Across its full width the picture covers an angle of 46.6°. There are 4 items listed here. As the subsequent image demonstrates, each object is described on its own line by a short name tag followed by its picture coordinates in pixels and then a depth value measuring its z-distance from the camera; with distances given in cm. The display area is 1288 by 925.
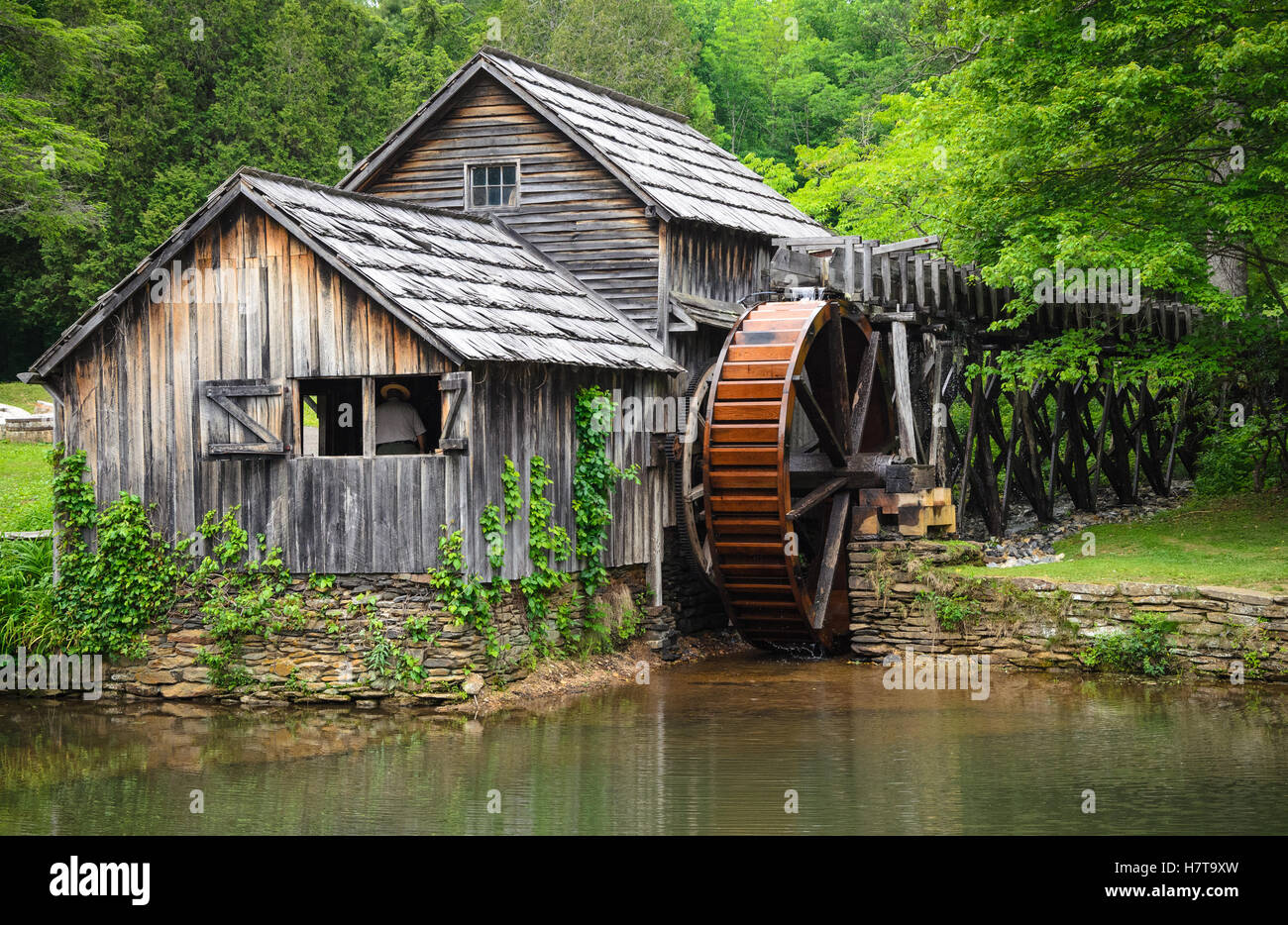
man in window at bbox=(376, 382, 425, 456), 1470
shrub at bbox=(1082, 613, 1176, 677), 1450
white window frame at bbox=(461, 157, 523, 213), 1767
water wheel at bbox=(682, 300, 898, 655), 1579
